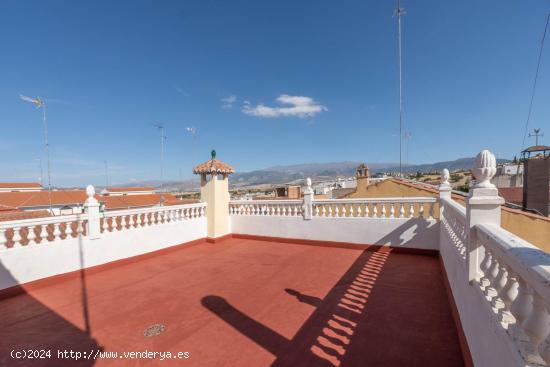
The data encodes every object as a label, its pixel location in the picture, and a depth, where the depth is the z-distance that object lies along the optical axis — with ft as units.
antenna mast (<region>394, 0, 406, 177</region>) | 26.27
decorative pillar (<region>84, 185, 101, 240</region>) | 14.74
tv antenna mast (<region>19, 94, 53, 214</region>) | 26.22
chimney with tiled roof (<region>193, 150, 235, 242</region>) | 21.86
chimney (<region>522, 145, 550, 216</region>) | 27.73
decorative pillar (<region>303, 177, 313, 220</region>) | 20.42
